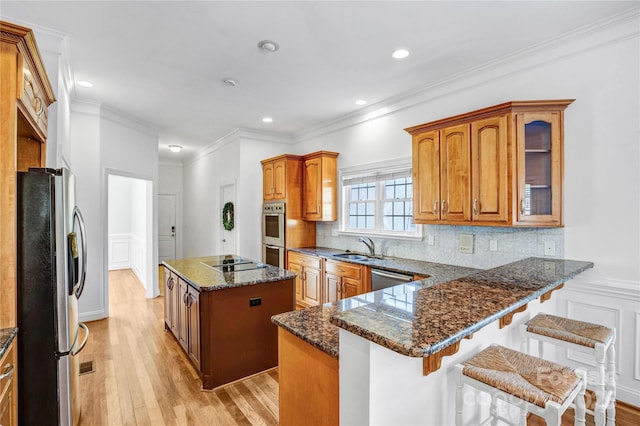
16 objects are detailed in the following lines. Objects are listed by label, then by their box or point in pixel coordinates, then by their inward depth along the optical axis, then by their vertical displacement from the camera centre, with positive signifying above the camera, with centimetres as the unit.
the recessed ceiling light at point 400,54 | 274 +141
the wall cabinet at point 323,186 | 459 +38
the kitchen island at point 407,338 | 105 -49
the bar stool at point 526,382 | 118 -69
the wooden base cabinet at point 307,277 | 421 -93
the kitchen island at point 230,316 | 251 -90
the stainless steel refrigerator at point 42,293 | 153 -41
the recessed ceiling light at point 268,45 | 259 +141
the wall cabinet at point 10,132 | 142 +36
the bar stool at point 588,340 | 164 -72
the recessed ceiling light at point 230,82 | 334 +141
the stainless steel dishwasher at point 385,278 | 300 -68
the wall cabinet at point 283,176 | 480 +56
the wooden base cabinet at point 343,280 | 349 -82
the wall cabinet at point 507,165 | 250 +39
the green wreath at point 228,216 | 564 -9
